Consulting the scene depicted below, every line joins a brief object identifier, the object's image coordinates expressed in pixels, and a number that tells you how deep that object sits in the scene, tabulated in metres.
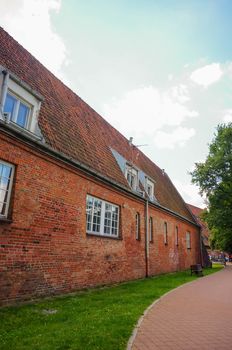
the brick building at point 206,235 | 42.81
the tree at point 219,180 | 31.01
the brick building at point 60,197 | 8.34
